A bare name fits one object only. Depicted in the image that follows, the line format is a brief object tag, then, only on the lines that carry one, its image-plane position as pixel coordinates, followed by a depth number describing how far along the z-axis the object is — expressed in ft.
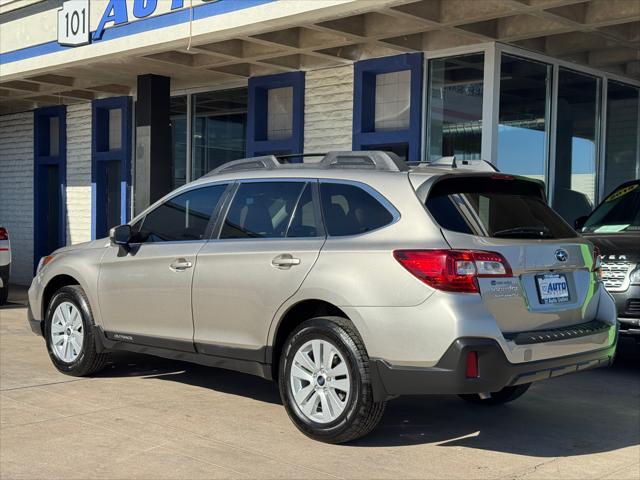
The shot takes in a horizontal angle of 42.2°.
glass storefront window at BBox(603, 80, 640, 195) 41.91
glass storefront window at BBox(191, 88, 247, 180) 44.70
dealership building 31.86
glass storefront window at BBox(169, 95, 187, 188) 47.50
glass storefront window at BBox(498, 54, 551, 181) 34.81
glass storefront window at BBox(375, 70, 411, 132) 37.06
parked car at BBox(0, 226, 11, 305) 40.06
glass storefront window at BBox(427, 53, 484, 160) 34.50
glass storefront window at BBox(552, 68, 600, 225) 38.24
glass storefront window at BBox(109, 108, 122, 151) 51.37
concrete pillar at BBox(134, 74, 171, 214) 42.47
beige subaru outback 15.87
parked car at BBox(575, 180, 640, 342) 24.81
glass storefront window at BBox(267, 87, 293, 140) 42.27
